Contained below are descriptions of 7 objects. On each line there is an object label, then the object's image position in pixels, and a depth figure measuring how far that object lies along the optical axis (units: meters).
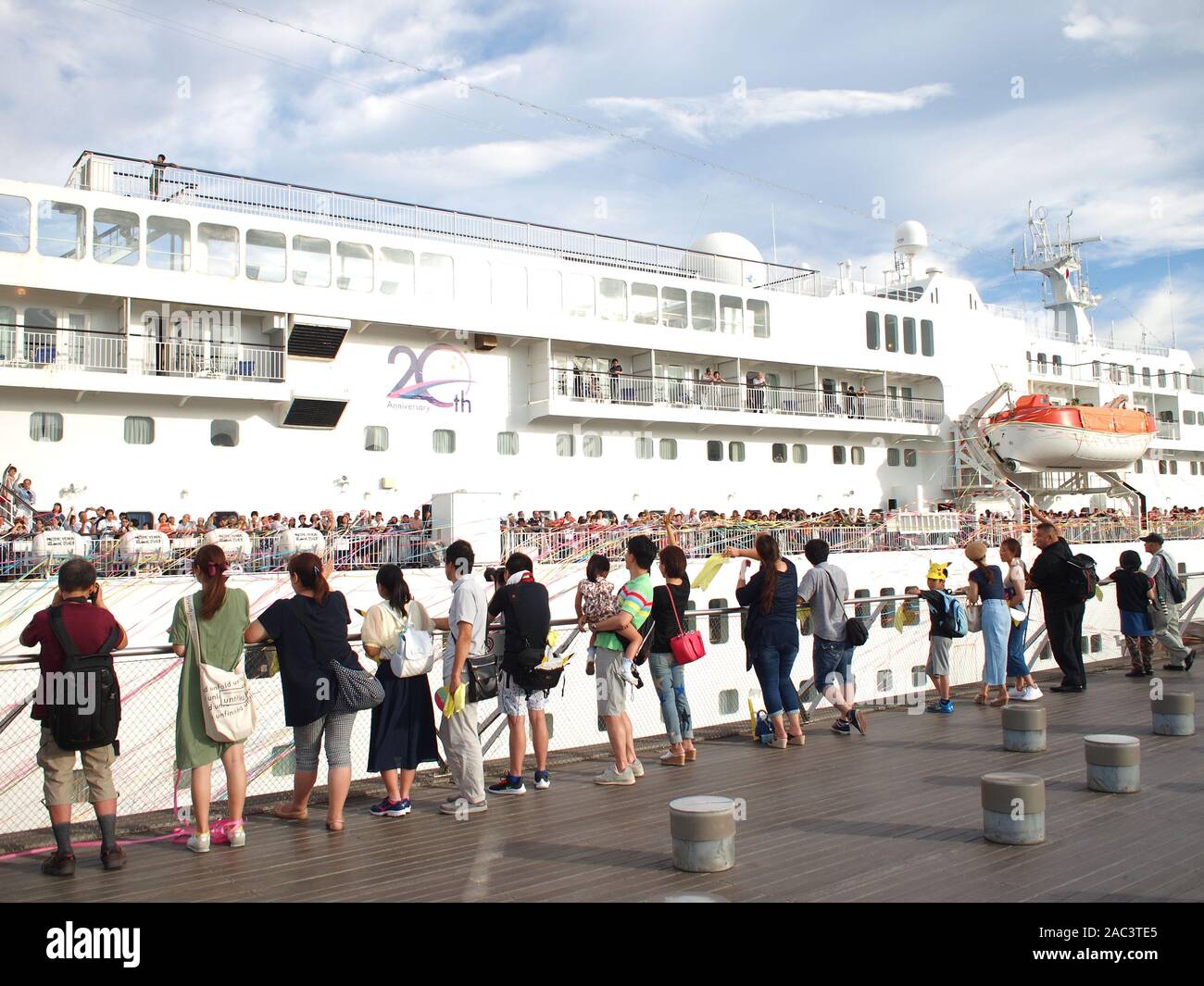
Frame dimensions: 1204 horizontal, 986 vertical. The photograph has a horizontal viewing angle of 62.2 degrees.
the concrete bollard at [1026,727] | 8.95
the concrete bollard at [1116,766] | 7.23
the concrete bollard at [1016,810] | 5.95
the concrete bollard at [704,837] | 5.54
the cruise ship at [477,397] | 17.84
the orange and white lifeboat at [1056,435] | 31.56
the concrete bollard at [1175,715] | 9.35
